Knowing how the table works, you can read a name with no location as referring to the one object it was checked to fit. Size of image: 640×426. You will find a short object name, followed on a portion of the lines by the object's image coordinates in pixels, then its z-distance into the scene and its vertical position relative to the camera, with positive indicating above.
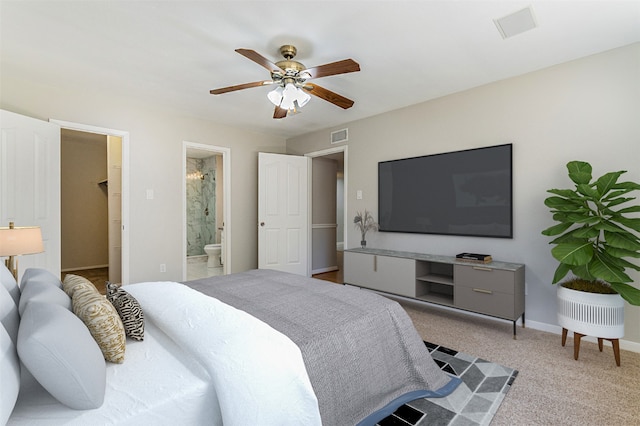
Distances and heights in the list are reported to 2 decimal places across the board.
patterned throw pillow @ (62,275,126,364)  1.19 -0.45
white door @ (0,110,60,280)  2.78 +0.30
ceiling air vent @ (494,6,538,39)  2.07 +1.34
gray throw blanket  1.41 -0.68
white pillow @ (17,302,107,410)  0.90 -0.46
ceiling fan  2.21 +1.04
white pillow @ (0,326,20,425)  0.79 -0.47
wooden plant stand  2.25 -1.04
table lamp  1.91 -0.20
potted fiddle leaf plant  2.12 -0.30
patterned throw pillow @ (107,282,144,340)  1.39 -0.48
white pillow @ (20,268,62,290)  1.50 -0.34
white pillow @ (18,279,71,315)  1.19 -0.35
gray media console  2.75 -0.73
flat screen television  3.12 +0.20
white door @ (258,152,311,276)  4.82 -0.04
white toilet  6.30 -0.91
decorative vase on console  4.24 -0.19
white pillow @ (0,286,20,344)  1.04 -0.39
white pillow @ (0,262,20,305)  1.38 -0.34
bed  1.00 -0.61
